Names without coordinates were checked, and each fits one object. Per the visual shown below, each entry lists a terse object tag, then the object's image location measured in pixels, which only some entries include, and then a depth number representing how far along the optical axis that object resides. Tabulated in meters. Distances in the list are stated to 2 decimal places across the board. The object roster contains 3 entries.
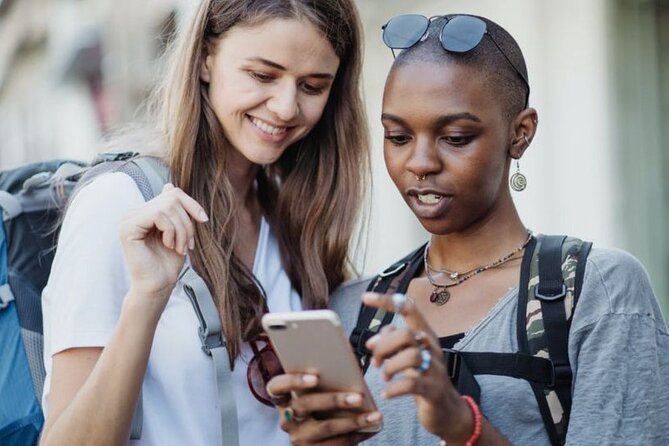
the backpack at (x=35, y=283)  3.25
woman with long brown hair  2.98
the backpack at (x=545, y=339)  2.79
